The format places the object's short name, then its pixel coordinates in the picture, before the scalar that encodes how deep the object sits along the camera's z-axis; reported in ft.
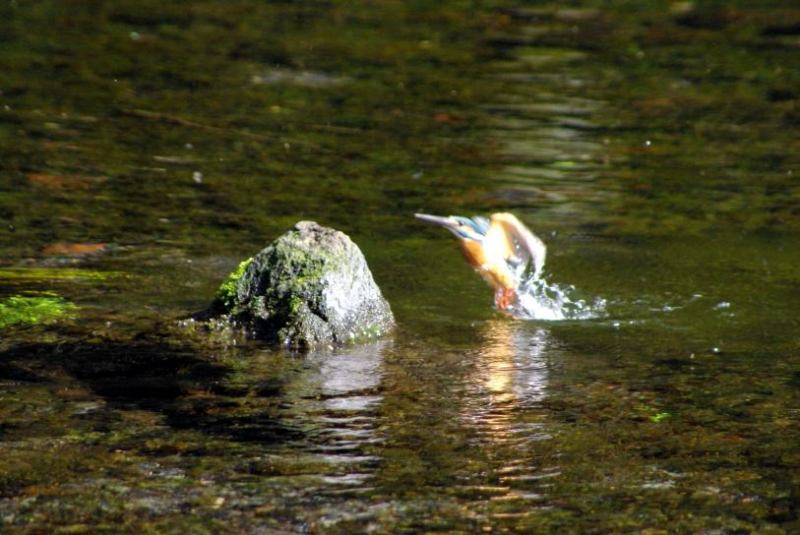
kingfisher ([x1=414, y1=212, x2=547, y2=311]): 47.98
